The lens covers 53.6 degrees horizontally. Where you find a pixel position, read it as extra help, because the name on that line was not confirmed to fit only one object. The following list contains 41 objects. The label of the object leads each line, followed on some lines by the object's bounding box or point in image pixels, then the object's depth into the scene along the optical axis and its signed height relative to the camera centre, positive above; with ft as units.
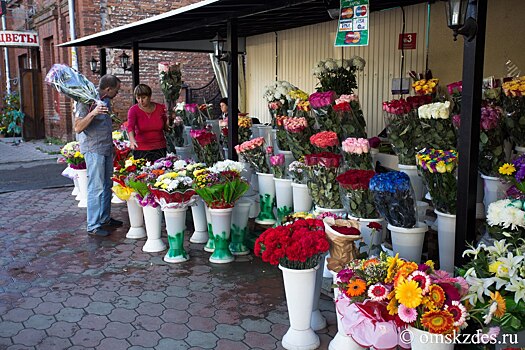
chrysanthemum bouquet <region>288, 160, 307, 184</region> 15.12 -2.23
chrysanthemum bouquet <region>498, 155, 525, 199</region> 9.84 -1.57
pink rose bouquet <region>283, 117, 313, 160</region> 16.46 -1.20
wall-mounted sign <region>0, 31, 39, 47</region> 48.29 +5.68
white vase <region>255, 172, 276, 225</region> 17.78 -3.55
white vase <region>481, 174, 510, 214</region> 11.77 -2.16
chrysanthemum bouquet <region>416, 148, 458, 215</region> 11.51 -1.80
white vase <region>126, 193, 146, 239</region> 18.80 -4.43
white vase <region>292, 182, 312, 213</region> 15.49 -3.00
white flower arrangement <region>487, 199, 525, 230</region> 8.63 -2.01
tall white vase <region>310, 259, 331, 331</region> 11.36 -4.77
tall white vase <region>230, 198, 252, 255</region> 16.43 -4.11
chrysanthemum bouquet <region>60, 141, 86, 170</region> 23.56 -2.57
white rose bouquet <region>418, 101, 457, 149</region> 12.87 -0.70
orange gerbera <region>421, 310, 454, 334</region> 7.32 -3.16
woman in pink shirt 18.89 -1.04
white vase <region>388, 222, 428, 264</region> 11.72 -3.25
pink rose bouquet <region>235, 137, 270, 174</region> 17.53 -1.88
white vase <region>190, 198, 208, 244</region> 17.97 -4.43
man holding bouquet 17.99 -1.70
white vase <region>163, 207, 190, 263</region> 15.90 -4.16
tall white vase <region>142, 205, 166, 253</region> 17.10 -4.31
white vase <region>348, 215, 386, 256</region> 12.46 -3.26
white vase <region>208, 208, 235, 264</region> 15.63 -4.14
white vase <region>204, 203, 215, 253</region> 16.40 -4.58
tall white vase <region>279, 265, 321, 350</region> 10.47 -4.27
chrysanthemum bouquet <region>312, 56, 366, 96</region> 19.04 +0.82
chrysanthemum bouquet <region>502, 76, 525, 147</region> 12.57 -0.38
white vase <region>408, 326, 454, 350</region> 7.54 -3.54
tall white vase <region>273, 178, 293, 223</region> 16.76 -3.17
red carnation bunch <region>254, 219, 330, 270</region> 10.07 -2.88
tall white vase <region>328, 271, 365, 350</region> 9.70 -4.60
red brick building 41.24 +3.60
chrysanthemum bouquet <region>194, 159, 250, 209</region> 15.28 -2.56
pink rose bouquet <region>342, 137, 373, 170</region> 13.78 -1.52
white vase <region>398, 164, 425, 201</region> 14.42 -2.28
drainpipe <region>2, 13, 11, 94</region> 61.32 +3.14
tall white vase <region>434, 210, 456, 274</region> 11.76 -3.25
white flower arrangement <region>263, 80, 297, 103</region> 19.63 +0.23
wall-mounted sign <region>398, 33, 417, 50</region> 21.25 +2.25
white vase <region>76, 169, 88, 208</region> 23.76 -4.01
